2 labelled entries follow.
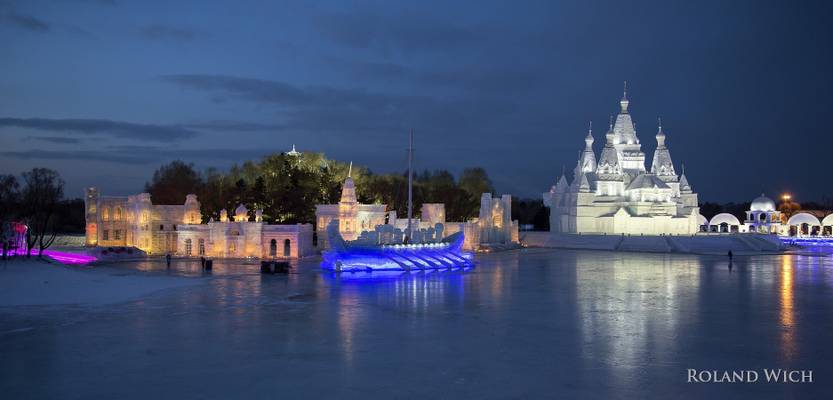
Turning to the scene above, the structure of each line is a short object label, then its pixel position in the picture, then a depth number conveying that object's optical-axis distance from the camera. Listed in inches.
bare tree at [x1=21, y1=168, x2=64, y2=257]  1583.4
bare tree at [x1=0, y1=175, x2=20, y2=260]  1472.7
